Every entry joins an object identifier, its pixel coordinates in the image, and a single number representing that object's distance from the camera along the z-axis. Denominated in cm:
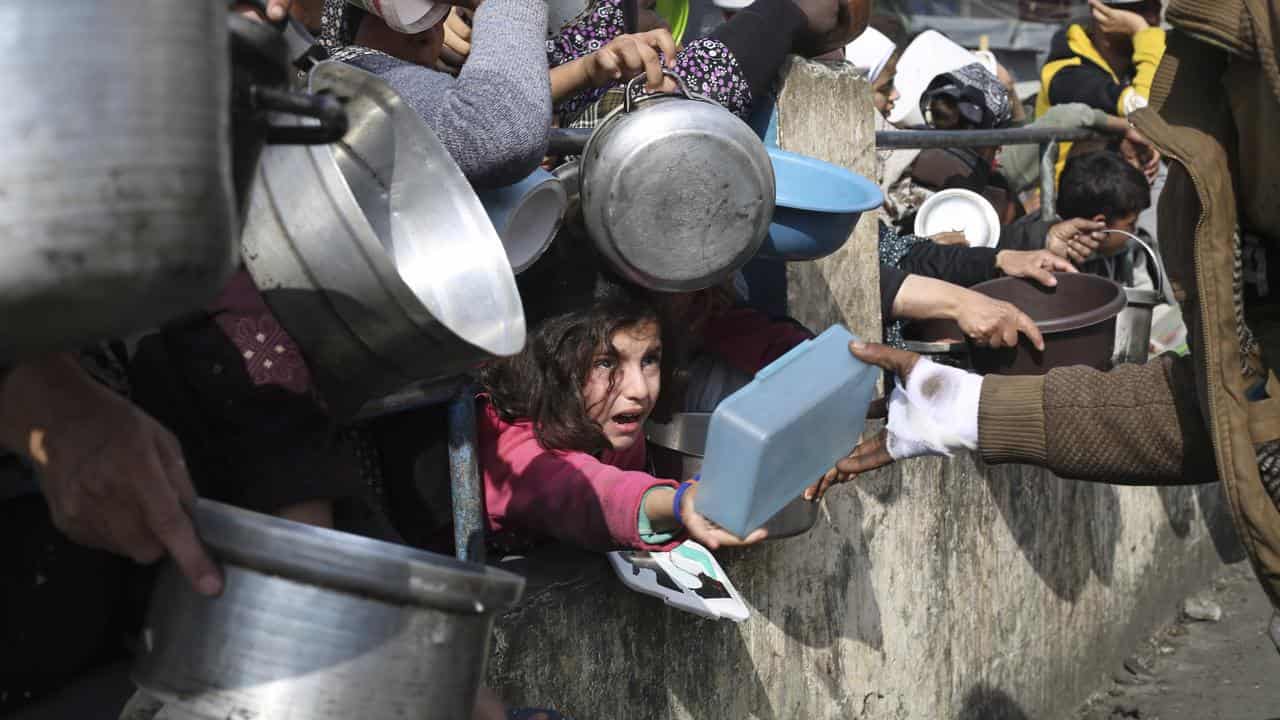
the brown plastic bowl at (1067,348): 342
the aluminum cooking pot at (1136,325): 427
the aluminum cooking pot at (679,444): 277
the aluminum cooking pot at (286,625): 124
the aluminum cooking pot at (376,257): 143
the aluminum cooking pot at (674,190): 228
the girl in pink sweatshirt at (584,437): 221
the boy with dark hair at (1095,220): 467
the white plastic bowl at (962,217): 499
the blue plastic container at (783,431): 210
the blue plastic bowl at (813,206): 268
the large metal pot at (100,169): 92
